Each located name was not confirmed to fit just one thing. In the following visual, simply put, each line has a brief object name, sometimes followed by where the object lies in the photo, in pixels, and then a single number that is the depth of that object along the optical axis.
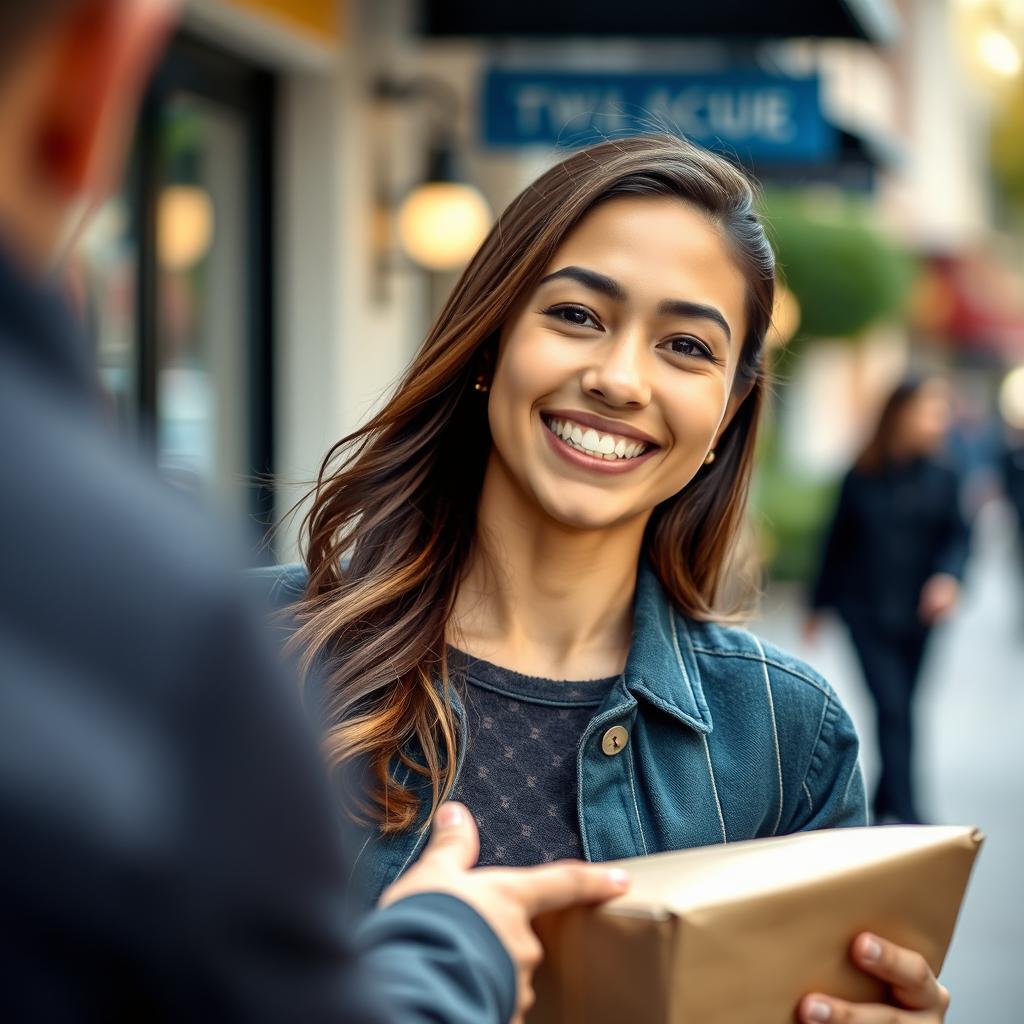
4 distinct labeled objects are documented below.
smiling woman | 1.76
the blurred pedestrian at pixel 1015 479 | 14.16
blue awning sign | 6.75
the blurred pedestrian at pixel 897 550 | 7.36
